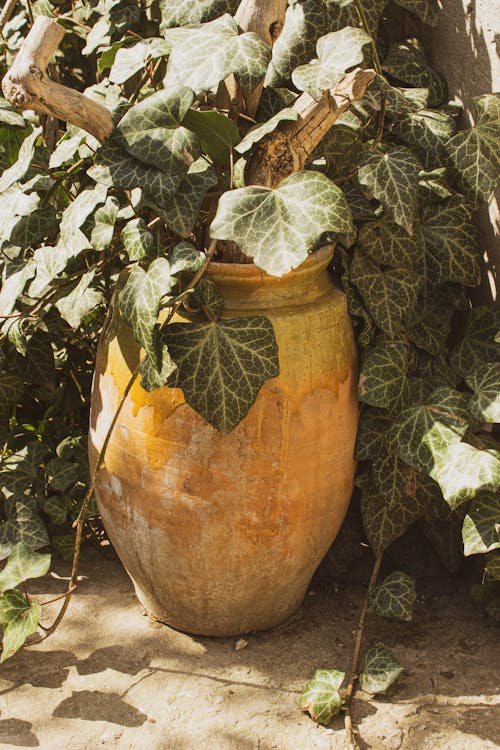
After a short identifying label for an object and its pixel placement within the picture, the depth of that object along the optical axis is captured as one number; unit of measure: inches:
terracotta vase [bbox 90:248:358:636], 68.7
